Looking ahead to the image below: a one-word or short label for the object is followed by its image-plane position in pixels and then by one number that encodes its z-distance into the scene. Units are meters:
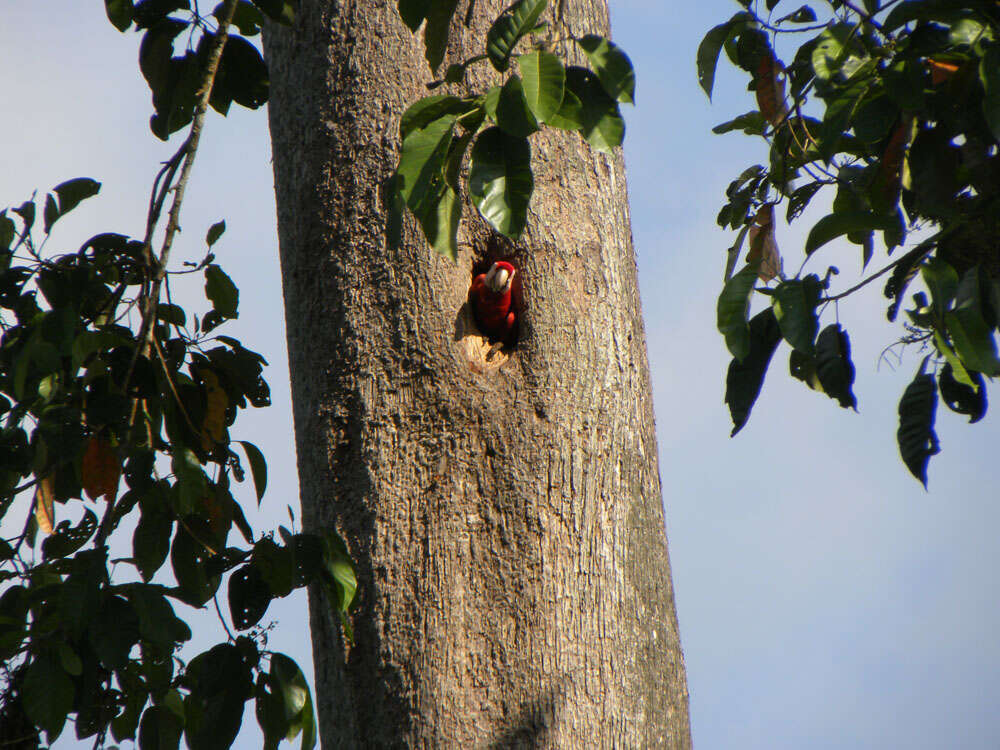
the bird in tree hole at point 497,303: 36.42
